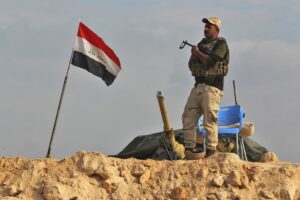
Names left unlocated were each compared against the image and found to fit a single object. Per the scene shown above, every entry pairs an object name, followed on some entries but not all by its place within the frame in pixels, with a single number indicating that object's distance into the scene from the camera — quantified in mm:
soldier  22125
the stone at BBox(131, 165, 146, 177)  20094
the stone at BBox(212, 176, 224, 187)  19672
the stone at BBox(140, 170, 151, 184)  19844
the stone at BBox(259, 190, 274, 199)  19609
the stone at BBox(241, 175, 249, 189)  19797
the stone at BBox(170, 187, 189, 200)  19359
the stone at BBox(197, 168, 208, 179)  19953
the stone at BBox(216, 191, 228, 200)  19406
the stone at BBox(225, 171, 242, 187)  19723
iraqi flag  26703
